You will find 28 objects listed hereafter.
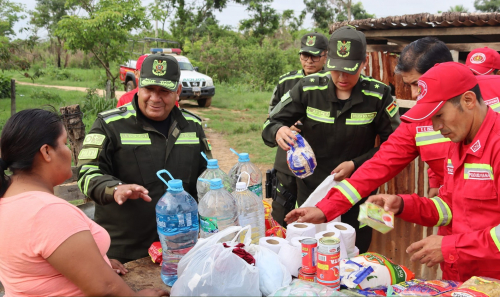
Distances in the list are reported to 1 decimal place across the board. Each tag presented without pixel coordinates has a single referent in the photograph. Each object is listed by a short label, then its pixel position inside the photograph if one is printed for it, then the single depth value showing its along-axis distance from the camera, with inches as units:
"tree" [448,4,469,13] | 1416.6
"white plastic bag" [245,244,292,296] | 76.2
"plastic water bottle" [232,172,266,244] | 101.7
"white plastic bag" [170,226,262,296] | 70.8
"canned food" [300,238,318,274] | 80.0
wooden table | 92.0
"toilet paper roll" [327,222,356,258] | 91.7
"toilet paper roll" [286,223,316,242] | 91.8
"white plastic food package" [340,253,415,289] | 80.3
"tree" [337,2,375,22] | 1564.5
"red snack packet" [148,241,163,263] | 101.3
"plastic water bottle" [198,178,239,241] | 92.0
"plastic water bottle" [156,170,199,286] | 92.4
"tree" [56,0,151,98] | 500.4
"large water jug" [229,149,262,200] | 113.2
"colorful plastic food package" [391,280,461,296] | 76.7
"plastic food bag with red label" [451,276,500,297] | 73.7
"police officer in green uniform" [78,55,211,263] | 113.9
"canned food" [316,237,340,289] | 75.2
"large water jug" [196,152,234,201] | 110.8
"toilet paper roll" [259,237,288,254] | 86.7
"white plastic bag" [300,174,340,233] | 123.9
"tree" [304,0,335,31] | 1498.5
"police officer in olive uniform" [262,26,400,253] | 133.4
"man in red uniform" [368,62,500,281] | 84.2
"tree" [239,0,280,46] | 1256.2
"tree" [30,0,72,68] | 1333.7
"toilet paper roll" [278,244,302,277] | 85.4
